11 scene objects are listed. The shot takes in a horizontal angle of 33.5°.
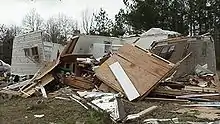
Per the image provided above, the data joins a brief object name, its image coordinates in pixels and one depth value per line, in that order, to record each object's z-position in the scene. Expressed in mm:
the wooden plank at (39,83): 11415
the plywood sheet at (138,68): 10070
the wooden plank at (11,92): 11558
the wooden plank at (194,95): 10105
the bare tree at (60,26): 41853
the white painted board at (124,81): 9758
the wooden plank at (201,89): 10570
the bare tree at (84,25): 43369
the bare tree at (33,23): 45438
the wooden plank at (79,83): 11527
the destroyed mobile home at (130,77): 9709
